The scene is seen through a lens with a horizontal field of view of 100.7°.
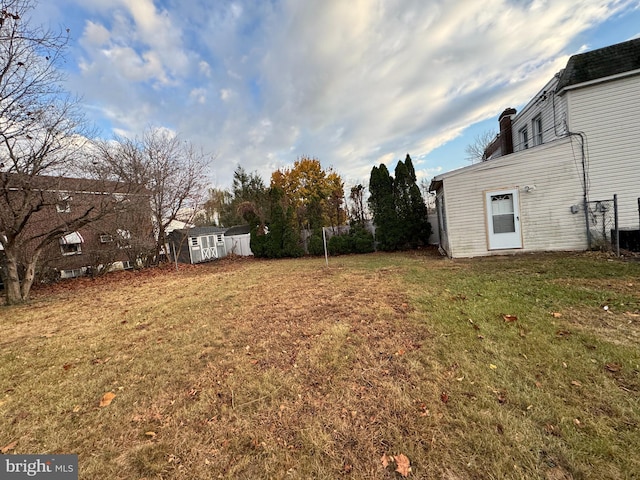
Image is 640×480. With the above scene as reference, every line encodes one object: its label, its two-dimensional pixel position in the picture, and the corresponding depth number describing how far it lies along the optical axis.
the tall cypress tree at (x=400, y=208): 13.12
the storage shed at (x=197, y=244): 16.44
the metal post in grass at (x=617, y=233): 6.53
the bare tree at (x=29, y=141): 6.05
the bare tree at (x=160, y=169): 11.98
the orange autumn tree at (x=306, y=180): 29.58
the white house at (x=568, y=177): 7.67
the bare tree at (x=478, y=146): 24.86
